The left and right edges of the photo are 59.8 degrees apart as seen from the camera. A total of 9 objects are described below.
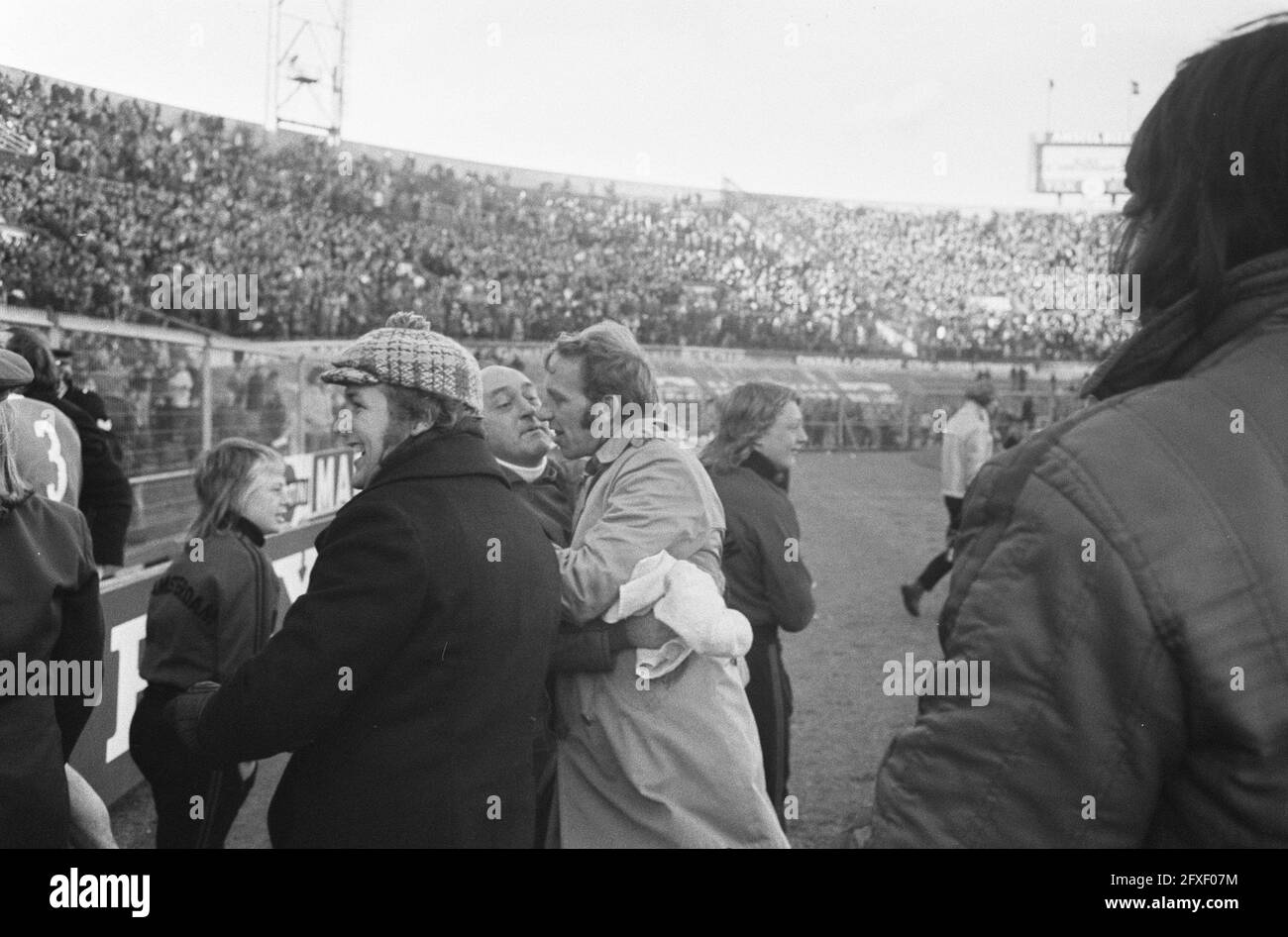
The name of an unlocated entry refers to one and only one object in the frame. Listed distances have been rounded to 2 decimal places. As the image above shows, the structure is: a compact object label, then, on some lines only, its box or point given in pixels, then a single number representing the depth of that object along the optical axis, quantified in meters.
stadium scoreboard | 45.28
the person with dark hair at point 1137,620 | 0.98
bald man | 3.39
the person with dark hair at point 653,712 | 2.56
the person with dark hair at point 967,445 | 9.70
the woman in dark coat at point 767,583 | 3.83
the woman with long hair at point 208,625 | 3.11
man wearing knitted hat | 1.97
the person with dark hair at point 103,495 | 5.15
